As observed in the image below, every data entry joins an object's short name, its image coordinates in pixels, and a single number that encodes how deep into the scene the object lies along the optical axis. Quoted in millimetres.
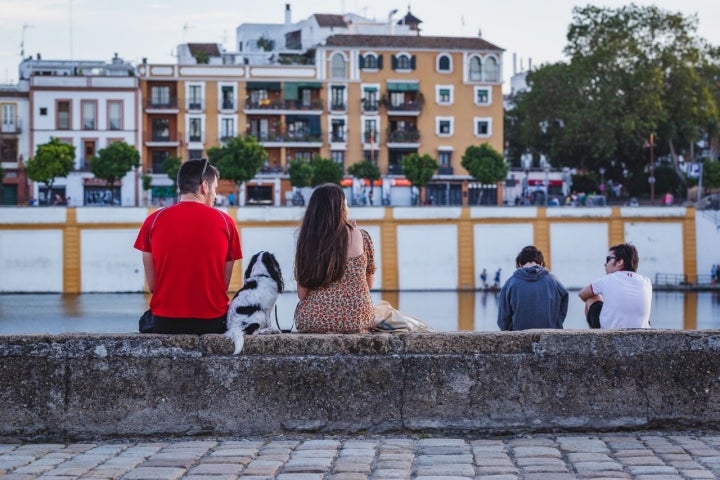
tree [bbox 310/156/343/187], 69250
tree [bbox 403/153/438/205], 70938
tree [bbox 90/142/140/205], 68062
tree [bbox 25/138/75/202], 67625
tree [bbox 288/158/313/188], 70188
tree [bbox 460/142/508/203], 71250
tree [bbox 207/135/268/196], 68062
